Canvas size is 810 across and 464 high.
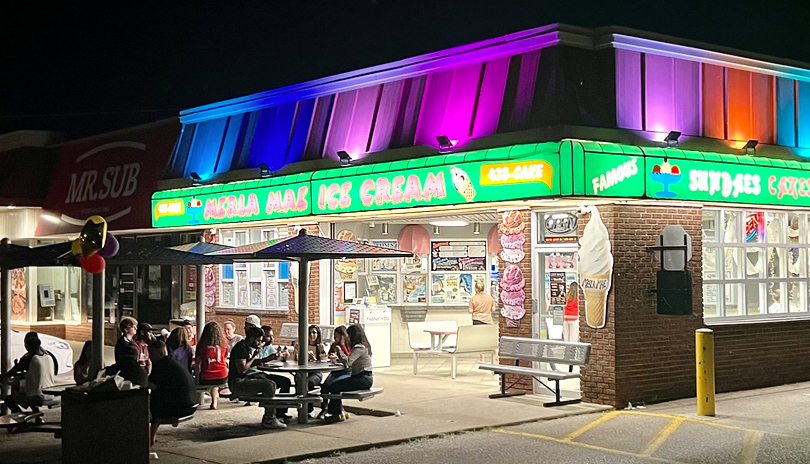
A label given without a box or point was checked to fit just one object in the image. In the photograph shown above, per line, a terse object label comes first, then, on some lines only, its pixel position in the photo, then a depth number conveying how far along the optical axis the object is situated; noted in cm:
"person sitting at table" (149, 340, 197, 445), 1185
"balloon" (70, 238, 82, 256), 1134
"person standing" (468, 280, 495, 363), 2053
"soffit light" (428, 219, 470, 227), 2175
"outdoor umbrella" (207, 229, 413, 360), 1365
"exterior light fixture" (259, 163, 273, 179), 1967
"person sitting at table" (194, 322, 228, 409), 1450
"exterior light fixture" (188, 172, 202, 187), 2170
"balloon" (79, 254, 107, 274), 1125
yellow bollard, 1382
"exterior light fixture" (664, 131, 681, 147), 1491
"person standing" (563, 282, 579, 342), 1586
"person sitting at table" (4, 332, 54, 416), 1311
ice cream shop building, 1451
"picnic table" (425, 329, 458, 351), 1991
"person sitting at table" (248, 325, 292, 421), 1406
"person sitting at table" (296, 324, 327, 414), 1528
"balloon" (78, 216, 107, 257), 1120
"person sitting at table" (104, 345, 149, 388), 1154
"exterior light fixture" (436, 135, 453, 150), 1579
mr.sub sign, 2394
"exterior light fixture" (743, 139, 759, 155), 1625
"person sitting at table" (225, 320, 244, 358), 1738
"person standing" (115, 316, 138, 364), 1412
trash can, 983
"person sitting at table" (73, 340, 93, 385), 1305
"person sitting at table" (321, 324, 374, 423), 1367
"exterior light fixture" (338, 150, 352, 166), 1784
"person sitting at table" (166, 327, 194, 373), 1416
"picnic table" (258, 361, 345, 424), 1355
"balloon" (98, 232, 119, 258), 1180
